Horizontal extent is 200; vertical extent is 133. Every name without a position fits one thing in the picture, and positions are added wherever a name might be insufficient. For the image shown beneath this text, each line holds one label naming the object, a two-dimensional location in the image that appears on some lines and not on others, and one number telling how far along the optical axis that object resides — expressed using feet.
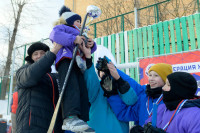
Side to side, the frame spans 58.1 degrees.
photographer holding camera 6.05
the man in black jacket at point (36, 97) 5.05
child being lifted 4.88
